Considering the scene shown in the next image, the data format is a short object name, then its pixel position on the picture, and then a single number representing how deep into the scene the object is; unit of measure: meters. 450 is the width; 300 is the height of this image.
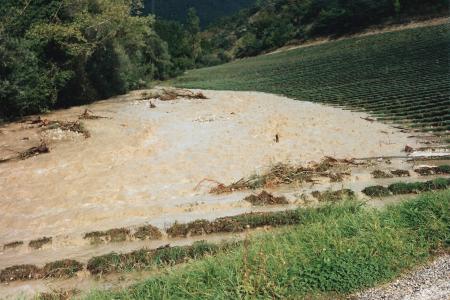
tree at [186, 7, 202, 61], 123.88
